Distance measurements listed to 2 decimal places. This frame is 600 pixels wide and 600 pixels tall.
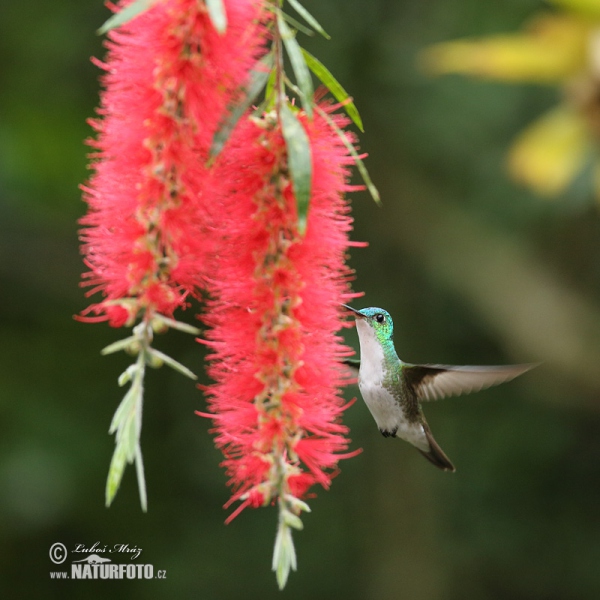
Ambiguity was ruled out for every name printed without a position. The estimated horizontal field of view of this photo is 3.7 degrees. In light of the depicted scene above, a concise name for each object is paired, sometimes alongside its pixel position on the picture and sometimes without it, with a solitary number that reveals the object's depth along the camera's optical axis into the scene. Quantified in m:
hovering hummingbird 3.98
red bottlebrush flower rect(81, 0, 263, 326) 3.84
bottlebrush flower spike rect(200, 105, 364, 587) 3.86
